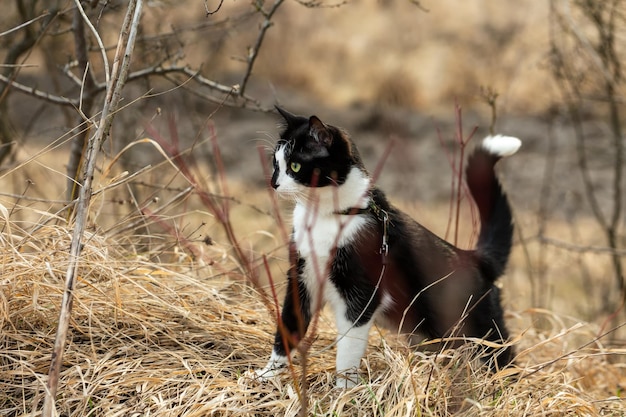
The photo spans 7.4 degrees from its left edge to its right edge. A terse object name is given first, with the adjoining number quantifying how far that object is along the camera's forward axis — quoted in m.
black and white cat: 5.88
